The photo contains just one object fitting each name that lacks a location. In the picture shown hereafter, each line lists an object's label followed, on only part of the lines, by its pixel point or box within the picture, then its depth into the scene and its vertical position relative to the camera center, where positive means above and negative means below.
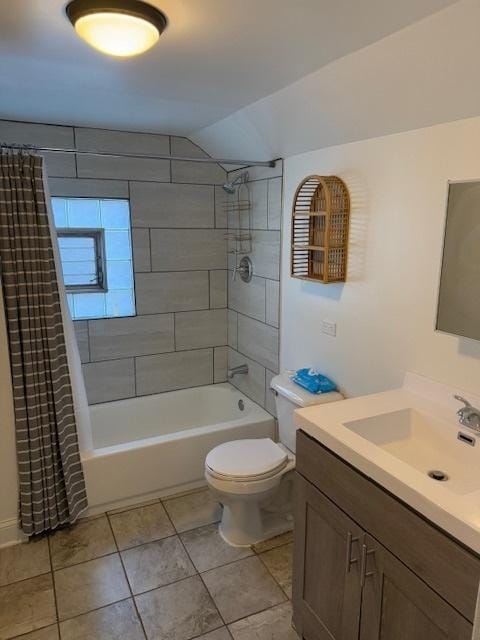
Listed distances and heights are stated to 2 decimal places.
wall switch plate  2.41 -0.51
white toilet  2.28 -1.20
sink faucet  1.59 -0.63
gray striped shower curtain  2.22 -0.63
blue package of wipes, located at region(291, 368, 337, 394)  2.37 -0.78
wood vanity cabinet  1.17 -0.97
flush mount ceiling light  1.33 +0.59
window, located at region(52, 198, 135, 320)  3.14 -0.19
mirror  1.57 -0.12
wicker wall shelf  2.23 +0.00
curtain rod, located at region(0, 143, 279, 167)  2.18 +0.37
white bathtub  2.70 -1.36
